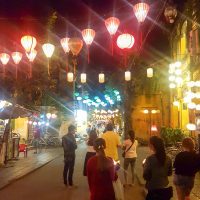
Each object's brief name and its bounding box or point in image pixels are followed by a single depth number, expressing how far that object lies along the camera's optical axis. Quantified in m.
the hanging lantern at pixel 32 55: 11.32
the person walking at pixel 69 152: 8.33
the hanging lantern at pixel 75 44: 10.01
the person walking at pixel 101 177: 3.95
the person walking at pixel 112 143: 7.35
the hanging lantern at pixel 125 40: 10.23
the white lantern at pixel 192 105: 12.28
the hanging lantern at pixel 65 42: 11.02
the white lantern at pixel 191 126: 11.99
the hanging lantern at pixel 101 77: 19.38
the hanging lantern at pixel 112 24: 9.84
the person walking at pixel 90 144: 7.65
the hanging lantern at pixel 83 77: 19.81
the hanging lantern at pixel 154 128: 21.32
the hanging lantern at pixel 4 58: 12.06
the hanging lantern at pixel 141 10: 8.87
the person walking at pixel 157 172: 4.08
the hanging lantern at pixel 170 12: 10.40
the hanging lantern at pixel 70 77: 19.62
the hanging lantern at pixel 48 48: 10.93
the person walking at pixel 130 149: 8.51
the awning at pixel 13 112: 12.67
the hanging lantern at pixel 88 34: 10.33
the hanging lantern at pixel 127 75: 19.00
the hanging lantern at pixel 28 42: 10.09
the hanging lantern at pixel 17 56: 11.88
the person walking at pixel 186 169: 4.87
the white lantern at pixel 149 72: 18.50
